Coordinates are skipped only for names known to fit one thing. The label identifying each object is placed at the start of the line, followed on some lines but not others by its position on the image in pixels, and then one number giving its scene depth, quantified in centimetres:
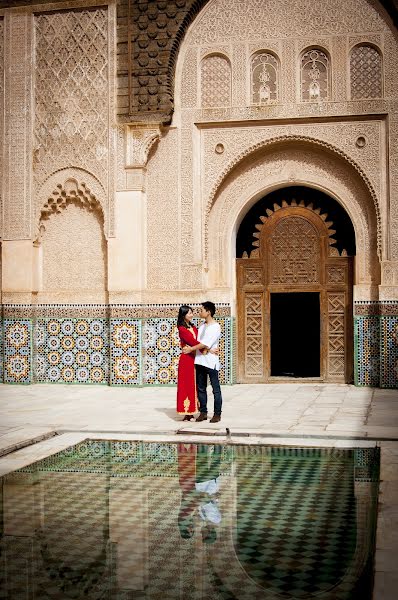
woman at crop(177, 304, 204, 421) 591
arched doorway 871
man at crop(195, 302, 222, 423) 582
